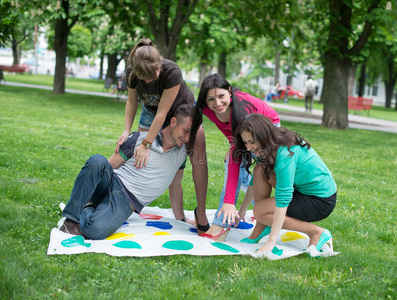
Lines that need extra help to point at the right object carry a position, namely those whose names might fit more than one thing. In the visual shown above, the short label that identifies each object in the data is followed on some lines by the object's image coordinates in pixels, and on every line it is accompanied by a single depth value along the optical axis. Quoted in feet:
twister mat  11.10
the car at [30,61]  281.74
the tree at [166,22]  47.65
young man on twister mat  11.85
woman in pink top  11.84
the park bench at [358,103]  80.84
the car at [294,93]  143.92
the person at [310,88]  71.43
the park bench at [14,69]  128.50
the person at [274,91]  100.89
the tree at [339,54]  43.70
